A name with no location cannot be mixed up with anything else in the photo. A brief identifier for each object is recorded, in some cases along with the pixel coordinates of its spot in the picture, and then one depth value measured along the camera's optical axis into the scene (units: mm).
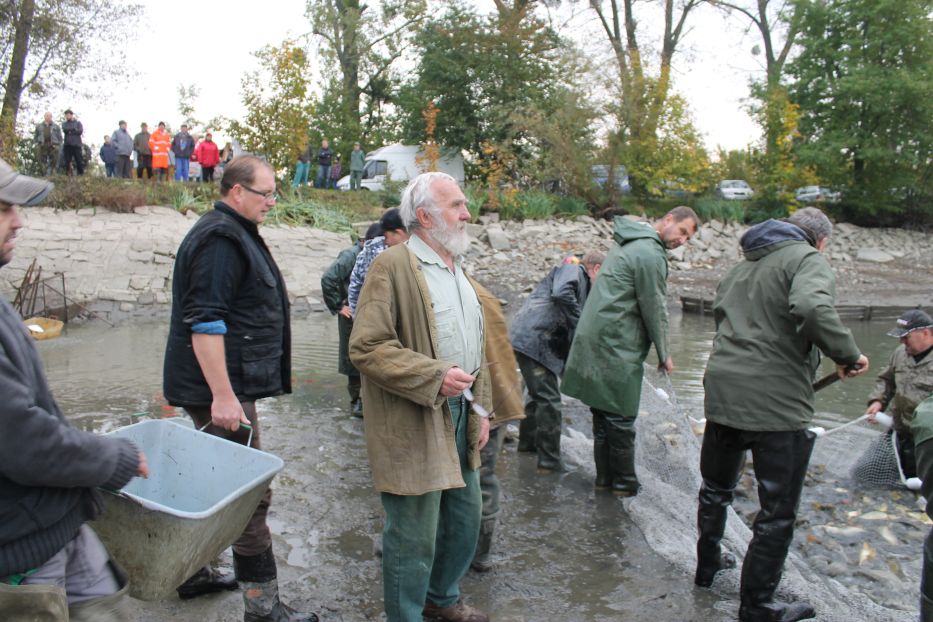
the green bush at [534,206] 26978
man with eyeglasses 3273
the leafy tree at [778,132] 31375
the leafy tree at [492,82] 30094
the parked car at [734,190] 33922
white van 29422
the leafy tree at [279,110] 22812
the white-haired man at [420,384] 3061
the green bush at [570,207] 28125
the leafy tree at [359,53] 37656
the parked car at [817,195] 33312
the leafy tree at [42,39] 21875
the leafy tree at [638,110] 28844
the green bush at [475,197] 25500
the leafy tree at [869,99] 30391
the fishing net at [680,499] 3965
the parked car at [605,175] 29828
